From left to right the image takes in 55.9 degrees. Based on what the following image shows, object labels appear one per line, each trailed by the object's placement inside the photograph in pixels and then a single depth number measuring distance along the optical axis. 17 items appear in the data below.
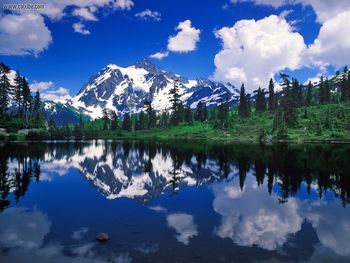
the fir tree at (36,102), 154.50
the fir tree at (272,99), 179.91
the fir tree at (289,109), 136.38
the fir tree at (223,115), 157.36
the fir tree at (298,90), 173.25
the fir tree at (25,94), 139.75
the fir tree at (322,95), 179.62
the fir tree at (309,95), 182.52
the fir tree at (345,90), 170.70
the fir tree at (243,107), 176.00
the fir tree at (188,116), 191.88
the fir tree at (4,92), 124.39
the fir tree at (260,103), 184.12
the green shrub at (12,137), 108.12
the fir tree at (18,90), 137.60
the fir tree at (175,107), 177.00
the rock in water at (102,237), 18.47
